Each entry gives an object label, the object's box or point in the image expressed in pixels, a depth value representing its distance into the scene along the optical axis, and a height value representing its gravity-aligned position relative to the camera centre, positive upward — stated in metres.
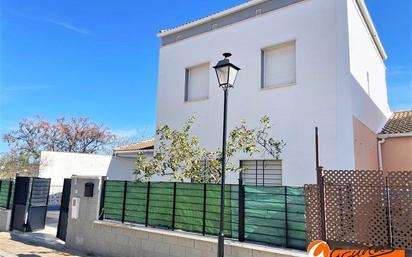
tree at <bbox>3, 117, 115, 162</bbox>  31.20 +4.22
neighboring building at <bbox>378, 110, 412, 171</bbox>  12.50 +1.68
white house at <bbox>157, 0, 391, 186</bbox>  9.94 +3.72
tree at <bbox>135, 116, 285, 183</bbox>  9.45 +0.73
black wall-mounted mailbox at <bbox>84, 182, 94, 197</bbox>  9.33 -0.30
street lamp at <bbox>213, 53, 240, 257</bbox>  6.13 +2.08
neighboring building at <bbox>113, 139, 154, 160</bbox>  19.17 +1.93
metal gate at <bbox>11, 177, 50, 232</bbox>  11.77 -1.01
